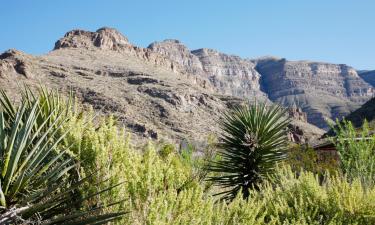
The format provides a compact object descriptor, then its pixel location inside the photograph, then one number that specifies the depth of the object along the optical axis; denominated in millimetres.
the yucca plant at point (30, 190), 3609
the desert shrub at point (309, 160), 14625
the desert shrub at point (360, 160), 8945
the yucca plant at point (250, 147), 9719
